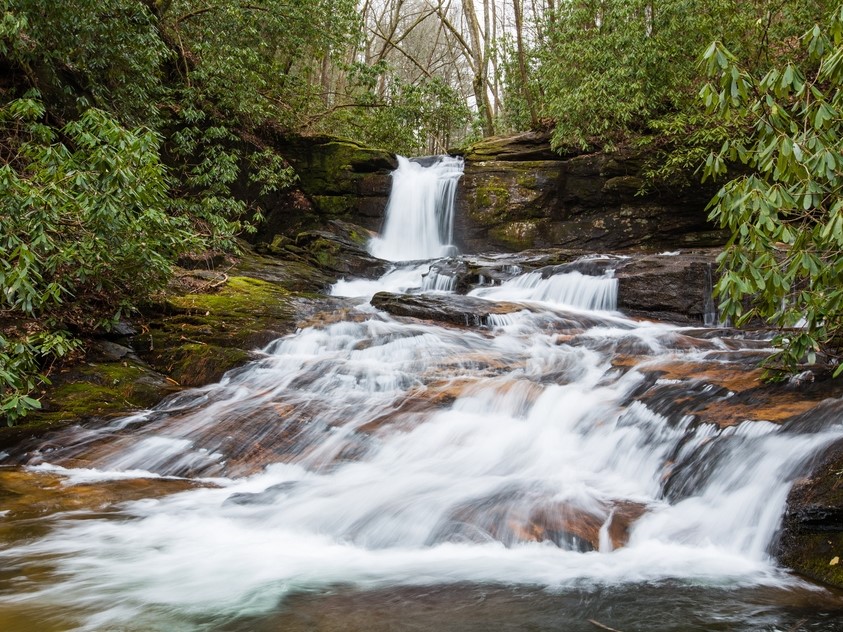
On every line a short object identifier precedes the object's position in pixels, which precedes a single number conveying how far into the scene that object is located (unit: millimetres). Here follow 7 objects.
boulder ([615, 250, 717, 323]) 9375
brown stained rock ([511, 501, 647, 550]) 3602
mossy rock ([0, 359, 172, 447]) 5602
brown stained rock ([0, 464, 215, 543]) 4016
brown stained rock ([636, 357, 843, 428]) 4316
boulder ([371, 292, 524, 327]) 8930
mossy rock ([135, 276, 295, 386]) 7020
